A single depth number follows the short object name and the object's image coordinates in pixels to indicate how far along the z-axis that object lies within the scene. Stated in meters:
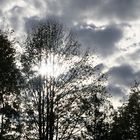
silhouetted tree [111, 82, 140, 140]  31.85
